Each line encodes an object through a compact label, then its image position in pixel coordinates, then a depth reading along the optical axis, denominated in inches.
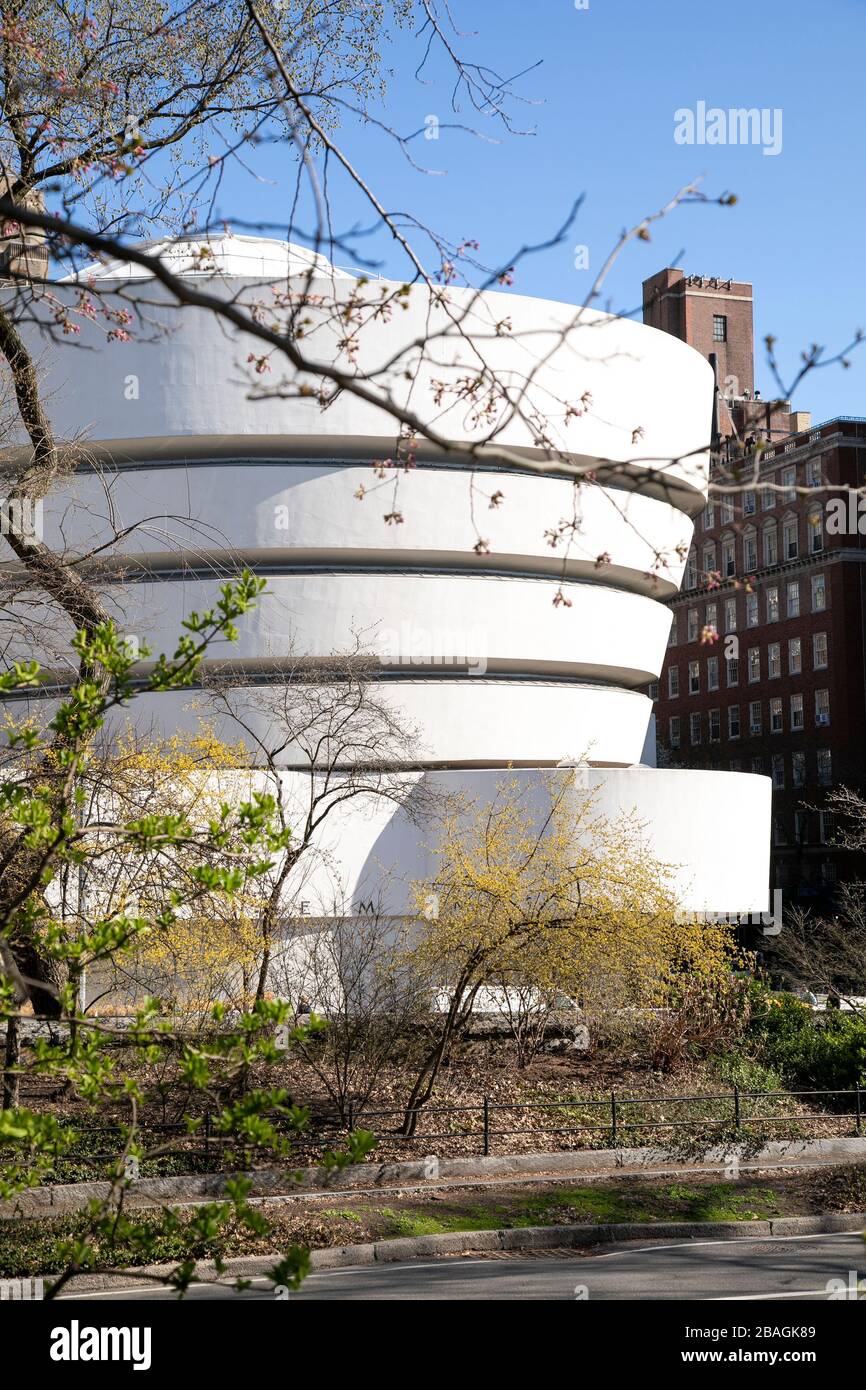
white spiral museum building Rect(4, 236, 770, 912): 1323.8
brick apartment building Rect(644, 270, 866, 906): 2778.1
